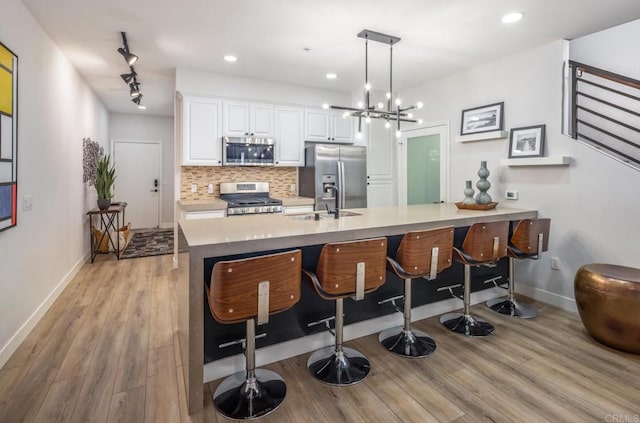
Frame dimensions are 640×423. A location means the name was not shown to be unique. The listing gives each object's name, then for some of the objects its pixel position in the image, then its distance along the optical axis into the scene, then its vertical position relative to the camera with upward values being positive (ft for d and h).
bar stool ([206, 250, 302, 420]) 5.46 -1.72
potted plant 16.66 +0.82
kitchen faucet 8.99 -0.31
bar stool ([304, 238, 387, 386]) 6.48 -1.56
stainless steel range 14.34 +0.19
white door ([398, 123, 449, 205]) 15.17 +1.85
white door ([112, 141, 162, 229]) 24.56 +1.61
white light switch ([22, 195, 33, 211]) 8.97 -0.04
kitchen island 5.91 -0.67
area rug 18.11 -2.55
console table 16.66 -1.64
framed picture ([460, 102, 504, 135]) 12.72 +3.37
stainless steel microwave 15.08 +2.37
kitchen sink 9.22 -0.36
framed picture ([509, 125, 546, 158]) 11.49 +2.22
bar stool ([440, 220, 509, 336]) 8.79 -1.35
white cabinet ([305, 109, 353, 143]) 17.08 +4.00
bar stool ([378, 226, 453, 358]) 7.54 -1.43
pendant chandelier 9.89 +3.06
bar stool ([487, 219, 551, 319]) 10.02 -1.26
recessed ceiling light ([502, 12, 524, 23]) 9.25 +5.27
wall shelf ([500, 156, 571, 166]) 10.68 +1.46
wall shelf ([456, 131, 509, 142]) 12.49 +2.64
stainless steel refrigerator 15.93 +1.40
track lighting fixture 11.11 +5.05
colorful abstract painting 7.45 +1.48
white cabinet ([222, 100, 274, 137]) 15.11 +3.86
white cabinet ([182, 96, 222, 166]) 14.34 +3.07
